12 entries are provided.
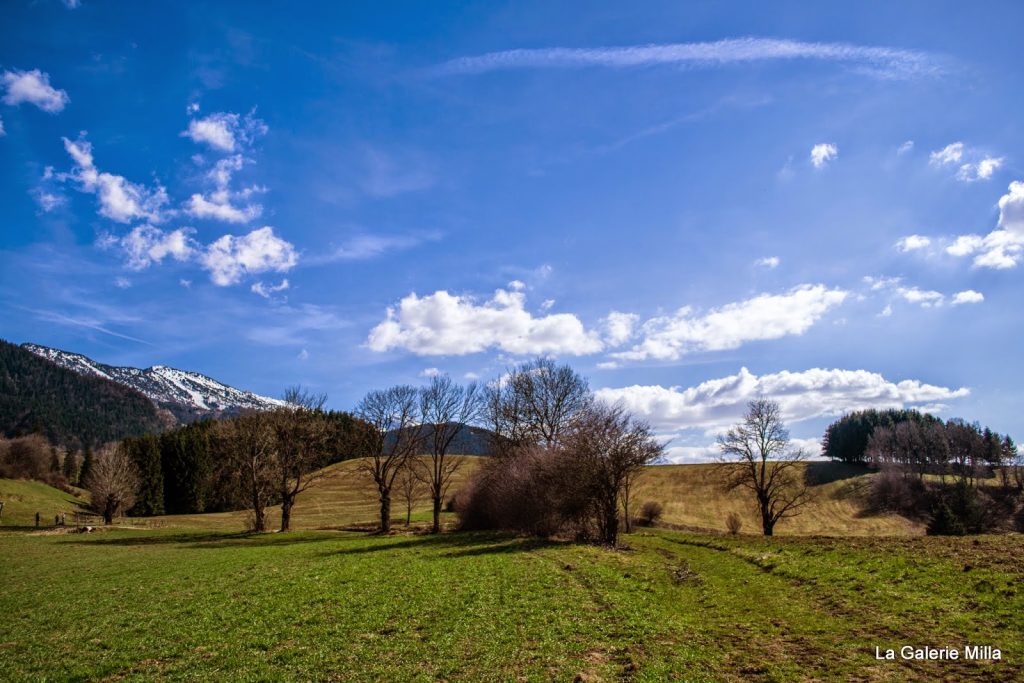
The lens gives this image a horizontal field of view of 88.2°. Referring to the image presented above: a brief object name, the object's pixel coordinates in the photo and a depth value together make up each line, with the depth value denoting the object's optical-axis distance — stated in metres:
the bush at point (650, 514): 64.56
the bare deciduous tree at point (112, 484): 69.25
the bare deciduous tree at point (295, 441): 55.81
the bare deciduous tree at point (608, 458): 34.25
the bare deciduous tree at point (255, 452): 55.19
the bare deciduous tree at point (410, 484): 55.60
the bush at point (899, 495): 79.89
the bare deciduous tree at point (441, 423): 55.78
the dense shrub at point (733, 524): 58.49
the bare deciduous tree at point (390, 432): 54.78
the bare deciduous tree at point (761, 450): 55.97
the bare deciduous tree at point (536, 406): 57.44
